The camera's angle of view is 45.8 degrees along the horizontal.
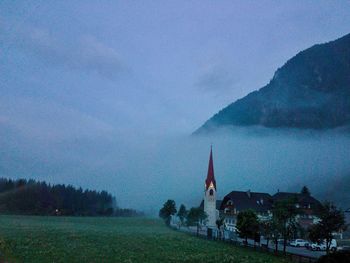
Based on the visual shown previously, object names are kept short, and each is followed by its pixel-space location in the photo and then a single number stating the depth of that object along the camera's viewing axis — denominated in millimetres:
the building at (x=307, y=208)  97544
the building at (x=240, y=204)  109688
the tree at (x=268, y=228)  51375
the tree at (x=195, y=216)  105625
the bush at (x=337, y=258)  18488
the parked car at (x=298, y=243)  67688
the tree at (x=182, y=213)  125062
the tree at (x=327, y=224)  44031
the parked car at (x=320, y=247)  60641
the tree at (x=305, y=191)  117350
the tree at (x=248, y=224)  58209
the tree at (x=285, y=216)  50469
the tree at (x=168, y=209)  125006
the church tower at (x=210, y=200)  123812
